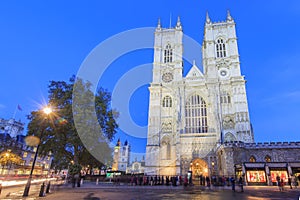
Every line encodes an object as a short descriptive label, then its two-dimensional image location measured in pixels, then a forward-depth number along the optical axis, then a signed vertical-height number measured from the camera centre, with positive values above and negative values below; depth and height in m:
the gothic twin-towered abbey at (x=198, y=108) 38.00 +12.49
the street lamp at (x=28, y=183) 11.34 -1.24
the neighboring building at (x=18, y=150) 37.69 +2.07
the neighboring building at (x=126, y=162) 85.36 +1.63
